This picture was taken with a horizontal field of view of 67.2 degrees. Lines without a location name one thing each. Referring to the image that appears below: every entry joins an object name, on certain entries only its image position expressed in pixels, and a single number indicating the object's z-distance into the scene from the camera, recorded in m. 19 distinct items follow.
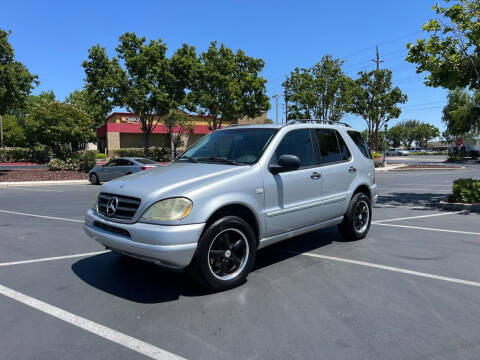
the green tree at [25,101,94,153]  33.66
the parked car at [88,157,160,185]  16.92
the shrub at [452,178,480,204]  9.24
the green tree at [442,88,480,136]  23.52
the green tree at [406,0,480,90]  9.86
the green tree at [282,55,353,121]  31.05
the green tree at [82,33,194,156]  26.61
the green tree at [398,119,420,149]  126.06
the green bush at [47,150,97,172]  24.61
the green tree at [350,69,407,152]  34.34
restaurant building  44.19
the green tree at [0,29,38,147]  20.88
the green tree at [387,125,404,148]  126.97
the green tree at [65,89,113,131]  59.14
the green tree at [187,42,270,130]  29.06
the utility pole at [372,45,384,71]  37.12
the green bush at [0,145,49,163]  36.88
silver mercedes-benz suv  3.52
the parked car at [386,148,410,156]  76.66
